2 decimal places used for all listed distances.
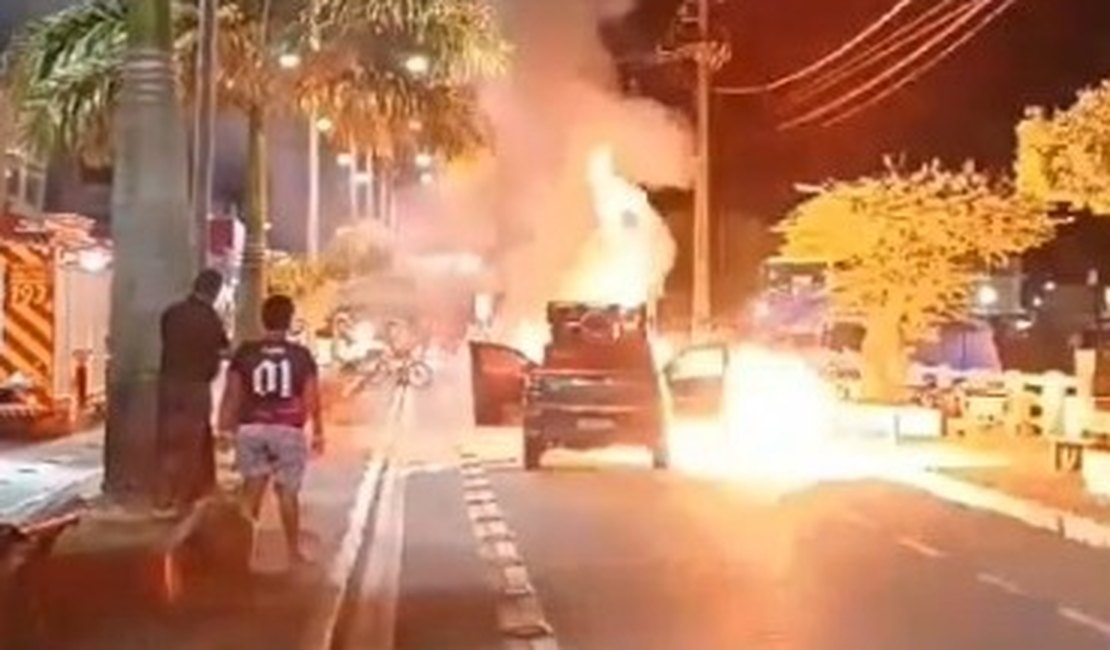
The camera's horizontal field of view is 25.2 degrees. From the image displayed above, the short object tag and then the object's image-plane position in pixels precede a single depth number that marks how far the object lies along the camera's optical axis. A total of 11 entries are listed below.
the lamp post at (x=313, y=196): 54.92
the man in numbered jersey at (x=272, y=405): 16.14
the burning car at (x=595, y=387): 29.58
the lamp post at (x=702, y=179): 43.41
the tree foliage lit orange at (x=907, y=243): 38.75
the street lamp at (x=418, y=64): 31.56
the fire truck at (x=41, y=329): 35.38
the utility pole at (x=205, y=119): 24.69
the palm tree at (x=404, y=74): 30.23
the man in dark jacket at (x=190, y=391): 17.38
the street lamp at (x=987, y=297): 61.94
